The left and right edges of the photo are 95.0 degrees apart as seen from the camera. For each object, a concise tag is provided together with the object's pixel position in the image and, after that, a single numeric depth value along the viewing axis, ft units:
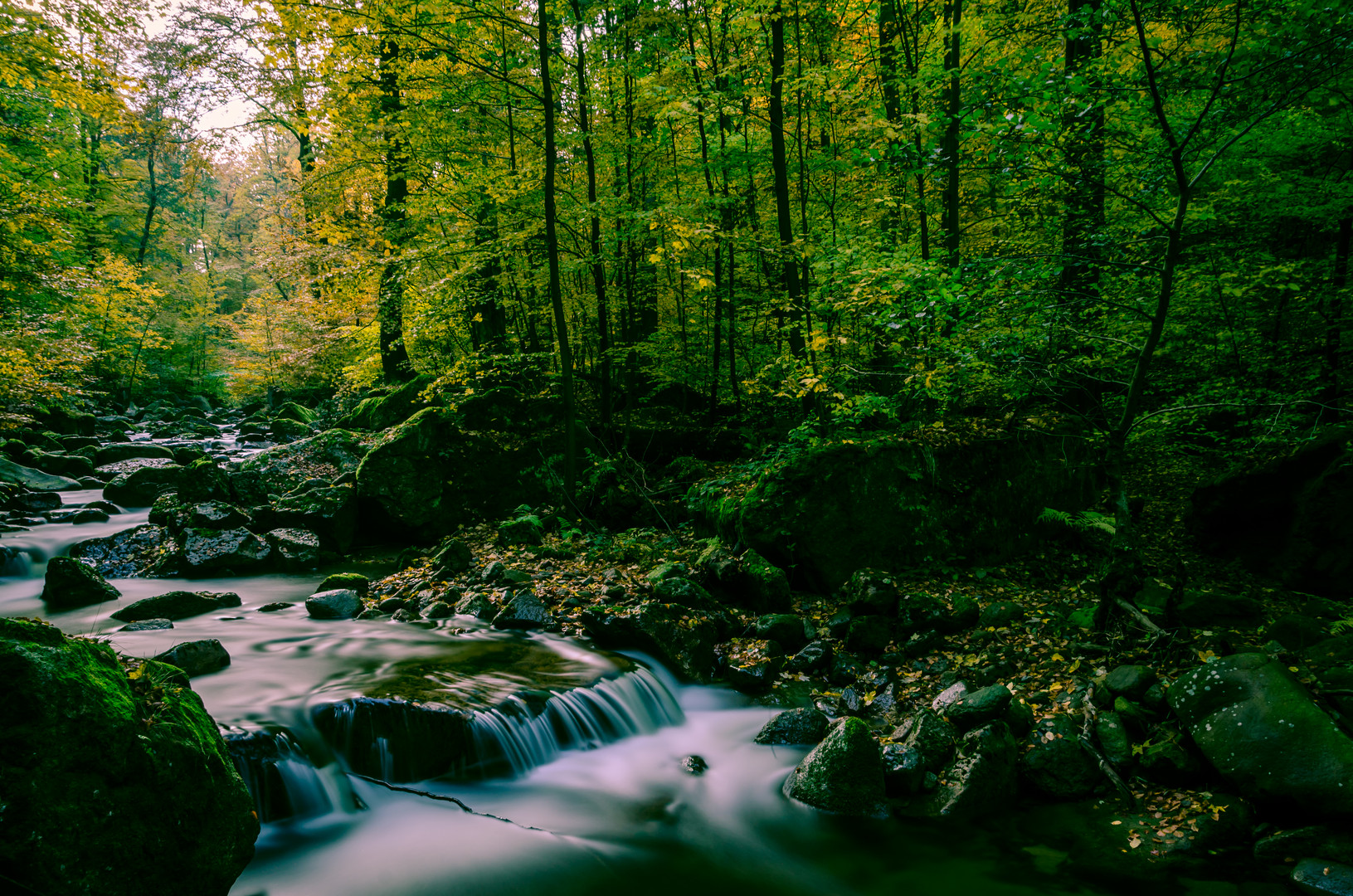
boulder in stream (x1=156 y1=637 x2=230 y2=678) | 17.13
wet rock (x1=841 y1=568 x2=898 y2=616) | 20.49
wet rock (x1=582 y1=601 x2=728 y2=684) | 19.93
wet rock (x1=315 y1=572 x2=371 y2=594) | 25.94
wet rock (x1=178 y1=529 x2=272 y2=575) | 28.35
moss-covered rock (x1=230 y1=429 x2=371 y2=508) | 37.50
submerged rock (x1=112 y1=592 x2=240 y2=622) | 21.88
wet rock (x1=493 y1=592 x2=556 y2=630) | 22.47
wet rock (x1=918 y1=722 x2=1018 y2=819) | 13.07
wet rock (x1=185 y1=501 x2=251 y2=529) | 30.83
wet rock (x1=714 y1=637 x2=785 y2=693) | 19.16
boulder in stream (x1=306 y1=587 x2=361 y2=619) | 23.06
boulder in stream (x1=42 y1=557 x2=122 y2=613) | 24.06
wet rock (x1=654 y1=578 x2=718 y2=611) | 22.23
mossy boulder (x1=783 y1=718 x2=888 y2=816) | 13.70
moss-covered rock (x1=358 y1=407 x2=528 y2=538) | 32.45
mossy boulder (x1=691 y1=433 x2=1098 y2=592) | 23.58
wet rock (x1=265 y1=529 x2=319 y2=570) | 29.84
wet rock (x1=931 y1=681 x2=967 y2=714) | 15.26
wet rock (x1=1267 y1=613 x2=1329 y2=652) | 14.83
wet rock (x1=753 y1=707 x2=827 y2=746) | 16.63
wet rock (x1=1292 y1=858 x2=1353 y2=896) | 9.68
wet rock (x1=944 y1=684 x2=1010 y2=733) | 14.48
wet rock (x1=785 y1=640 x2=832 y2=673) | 19.38
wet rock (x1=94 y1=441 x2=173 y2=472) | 46.99
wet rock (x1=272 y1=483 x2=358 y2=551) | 32.50
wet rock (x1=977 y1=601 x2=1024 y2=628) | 19.20
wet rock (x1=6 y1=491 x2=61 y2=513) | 35.24
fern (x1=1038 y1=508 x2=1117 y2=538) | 17.05
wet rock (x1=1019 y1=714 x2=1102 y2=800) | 13.05
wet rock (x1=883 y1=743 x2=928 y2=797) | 13.71
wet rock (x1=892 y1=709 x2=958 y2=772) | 13.96
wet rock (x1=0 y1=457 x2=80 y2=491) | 38.55
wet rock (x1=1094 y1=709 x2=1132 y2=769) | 13.05
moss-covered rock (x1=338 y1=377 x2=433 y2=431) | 45.11
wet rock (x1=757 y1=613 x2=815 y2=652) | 20.53
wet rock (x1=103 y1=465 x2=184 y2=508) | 38.50
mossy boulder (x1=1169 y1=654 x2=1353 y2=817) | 10.54
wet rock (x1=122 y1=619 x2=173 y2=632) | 20.31
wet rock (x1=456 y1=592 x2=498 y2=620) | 23.29
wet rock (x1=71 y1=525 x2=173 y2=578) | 27.84
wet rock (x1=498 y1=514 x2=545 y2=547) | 29.76
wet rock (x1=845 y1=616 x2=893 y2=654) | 19.29
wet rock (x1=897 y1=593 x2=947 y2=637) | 19.52
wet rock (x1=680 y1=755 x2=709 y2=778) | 16.39
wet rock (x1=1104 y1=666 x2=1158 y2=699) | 13.96
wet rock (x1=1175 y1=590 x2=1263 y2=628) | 16.87
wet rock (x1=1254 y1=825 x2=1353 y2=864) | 10.13
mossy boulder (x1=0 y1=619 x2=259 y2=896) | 7.79
